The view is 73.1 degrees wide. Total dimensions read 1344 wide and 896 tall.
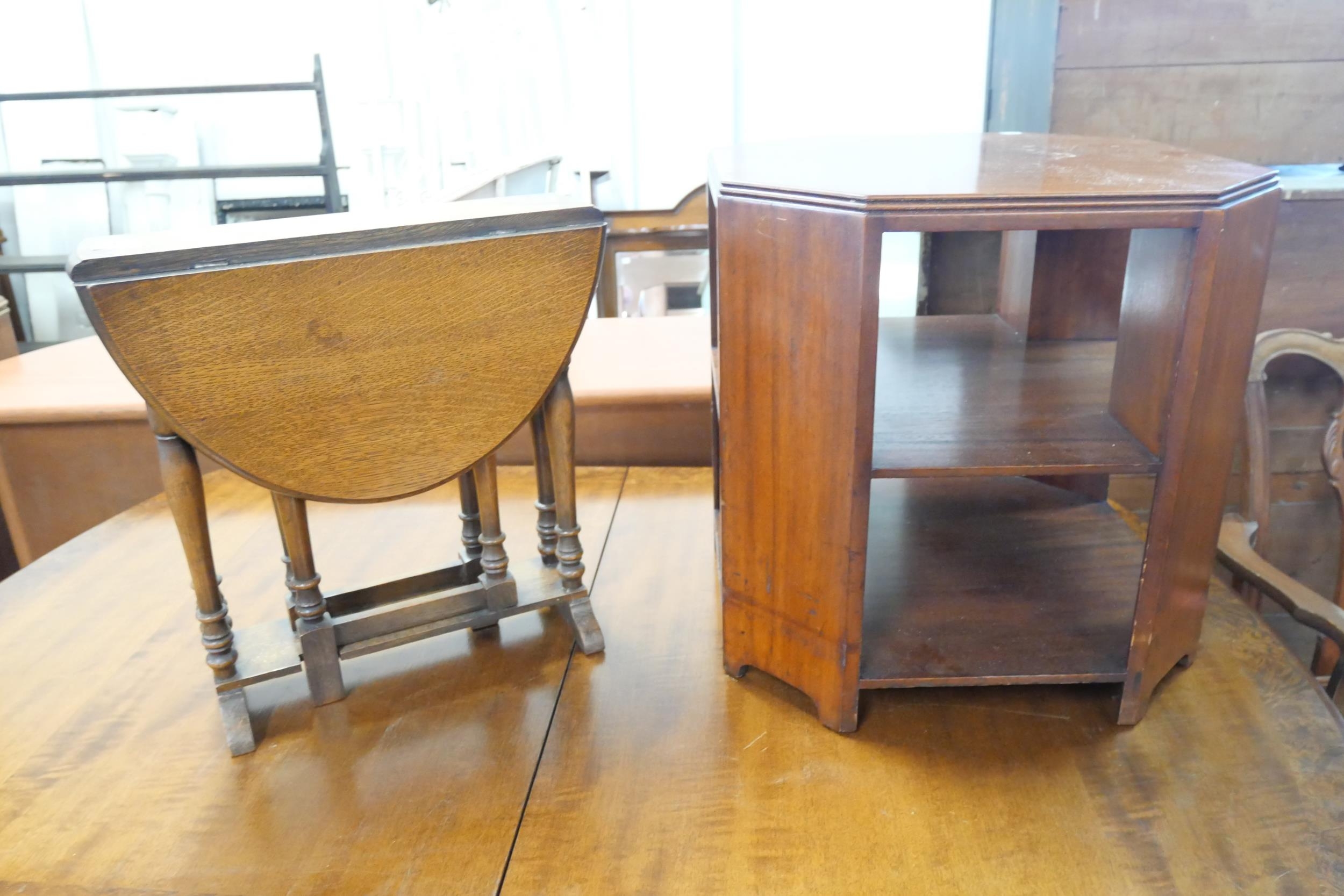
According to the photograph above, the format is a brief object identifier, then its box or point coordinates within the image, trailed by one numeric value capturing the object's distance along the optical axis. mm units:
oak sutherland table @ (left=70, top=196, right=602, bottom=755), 715
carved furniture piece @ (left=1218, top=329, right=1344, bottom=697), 1249
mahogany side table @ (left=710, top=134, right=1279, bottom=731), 710
